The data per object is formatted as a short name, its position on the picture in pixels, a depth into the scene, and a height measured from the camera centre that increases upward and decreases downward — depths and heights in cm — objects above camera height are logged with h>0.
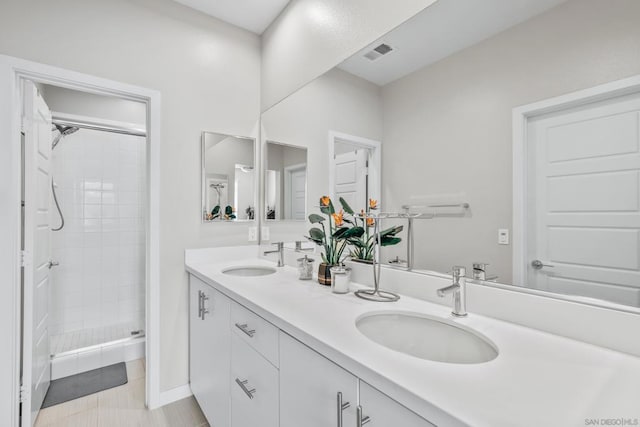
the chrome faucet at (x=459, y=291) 96 -25
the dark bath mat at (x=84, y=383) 194 -118
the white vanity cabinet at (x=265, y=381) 67 -52
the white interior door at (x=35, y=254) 156 -22
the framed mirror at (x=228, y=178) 206 +26
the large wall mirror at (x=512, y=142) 75 +22
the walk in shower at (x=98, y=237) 264 -21
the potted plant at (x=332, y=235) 140 -10
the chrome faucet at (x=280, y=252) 200 -26
